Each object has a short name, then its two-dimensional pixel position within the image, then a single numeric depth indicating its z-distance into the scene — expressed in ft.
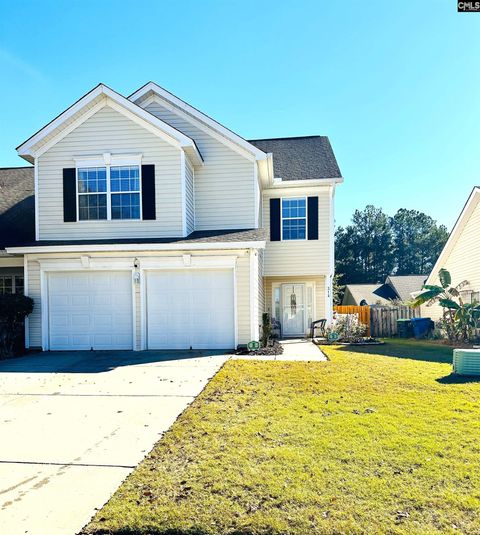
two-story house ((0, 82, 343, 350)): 37.42
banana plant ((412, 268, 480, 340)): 46.50
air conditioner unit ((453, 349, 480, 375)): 27.48
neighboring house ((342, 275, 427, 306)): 116.37
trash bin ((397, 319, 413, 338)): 60.90
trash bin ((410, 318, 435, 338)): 58.54
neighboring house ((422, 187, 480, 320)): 50.24
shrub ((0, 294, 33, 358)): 34.99
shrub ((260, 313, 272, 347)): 40.03
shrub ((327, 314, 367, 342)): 49.02
